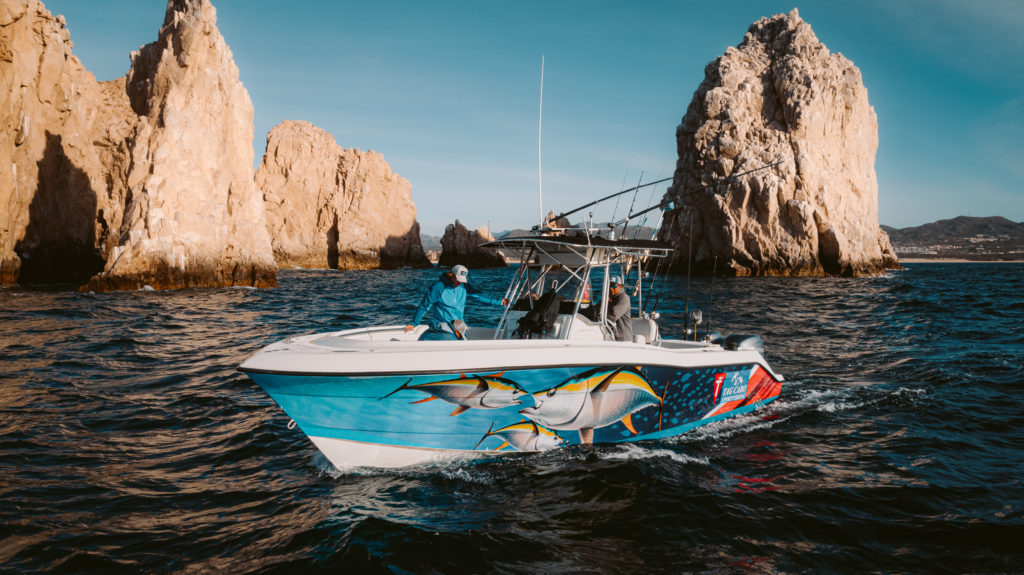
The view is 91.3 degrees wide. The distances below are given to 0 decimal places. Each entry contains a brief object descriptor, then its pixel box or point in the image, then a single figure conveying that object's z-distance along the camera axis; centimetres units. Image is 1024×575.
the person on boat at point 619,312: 688
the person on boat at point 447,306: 651
